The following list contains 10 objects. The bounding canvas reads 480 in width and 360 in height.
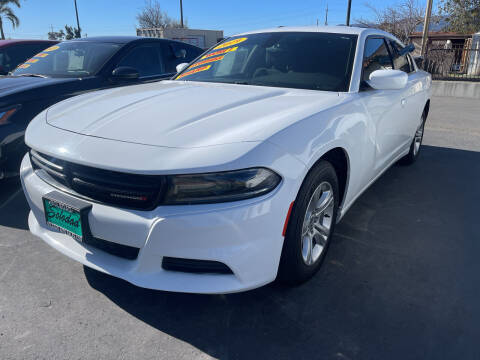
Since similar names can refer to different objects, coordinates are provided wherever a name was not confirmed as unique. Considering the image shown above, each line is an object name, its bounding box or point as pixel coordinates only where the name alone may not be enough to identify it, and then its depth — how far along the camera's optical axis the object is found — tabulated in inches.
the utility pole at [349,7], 715.6
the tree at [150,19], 2012.8
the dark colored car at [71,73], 129.9
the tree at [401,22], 1042.7
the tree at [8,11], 1283.2
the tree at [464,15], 819.4
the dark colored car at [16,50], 246.1
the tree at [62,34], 2012.8
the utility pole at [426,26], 582.1
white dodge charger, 63.9
